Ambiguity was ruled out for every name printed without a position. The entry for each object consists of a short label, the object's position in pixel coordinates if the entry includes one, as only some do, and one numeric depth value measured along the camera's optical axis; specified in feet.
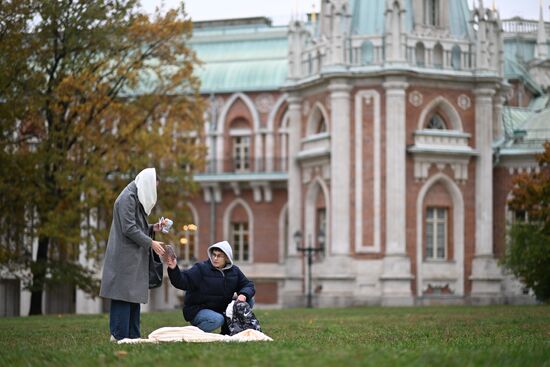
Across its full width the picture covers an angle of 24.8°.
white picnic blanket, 44.93
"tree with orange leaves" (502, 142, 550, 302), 117.80
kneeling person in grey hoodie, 47.62
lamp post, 154.51
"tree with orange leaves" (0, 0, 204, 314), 110.32
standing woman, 45.88
